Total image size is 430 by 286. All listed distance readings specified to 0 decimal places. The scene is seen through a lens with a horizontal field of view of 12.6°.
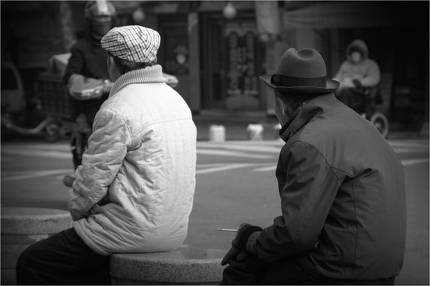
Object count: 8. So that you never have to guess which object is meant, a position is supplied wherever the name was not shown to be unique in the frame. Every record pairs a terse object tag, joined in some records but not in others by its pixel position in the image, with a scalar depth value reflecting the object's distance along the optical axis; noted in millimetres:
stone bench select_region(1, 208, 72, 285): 12817
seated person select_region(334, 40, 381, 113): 33338
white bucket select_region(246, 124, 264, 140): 34013
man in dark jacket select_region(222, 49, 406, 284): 7344
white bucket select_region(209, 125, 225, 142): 33983
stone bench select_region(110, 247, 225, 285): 9824
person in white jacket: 9728
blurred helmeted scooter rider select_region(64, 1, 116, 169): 16038
